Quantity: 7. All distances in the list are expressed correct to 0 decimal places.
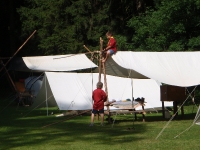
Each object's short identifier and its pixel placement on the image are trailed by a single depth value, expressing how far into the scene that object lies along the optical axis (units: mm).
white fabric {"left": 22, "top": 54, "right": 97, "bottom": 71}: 22531
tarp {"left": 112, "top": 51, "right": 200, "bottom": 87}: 16047
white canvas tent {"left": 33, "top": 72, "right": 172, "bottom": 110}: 20016
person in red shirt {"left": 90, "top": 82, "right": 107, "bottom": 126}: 16078
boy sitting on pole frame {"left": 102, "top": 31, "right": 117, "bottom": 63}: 17844
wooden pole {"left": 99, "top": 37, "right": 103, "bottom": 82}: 17875
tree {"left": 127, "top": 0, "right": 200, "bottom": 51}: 25734
